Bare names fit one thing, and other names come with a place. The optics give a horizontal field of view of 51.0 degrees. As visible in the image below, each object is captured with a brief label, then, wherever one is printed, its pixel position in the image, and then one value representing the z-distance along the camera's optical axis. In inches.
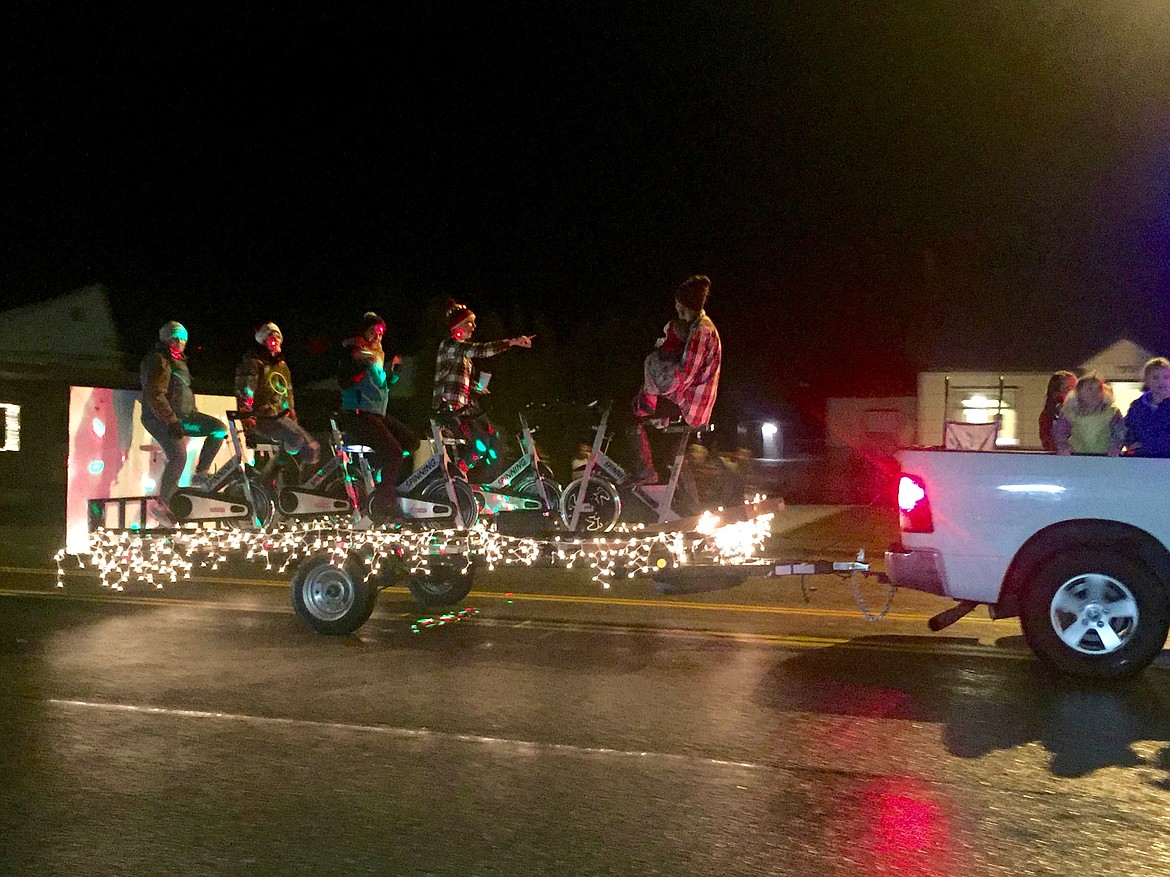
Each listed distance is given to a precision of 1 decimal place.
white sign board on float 336.8
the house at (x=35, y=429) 795.8
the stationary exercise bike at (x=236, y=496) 367.9
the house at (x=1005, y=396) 1032.2
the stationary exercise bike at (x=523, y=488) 361.4
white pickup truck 282.5
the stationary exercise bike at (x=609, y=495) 335.6
